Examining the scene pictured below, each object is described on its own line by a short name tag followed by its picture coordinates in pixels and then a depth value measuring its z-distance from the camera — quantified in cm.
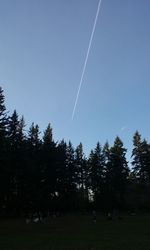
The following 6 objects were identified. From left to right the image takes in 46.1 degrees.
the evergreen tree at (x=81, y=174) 4207
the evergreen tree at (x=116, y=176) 3673
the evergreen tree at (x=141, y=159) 3807
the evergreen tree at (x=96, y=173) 4005
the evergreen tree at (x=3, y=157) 2347
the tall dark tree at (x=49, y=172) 3232
